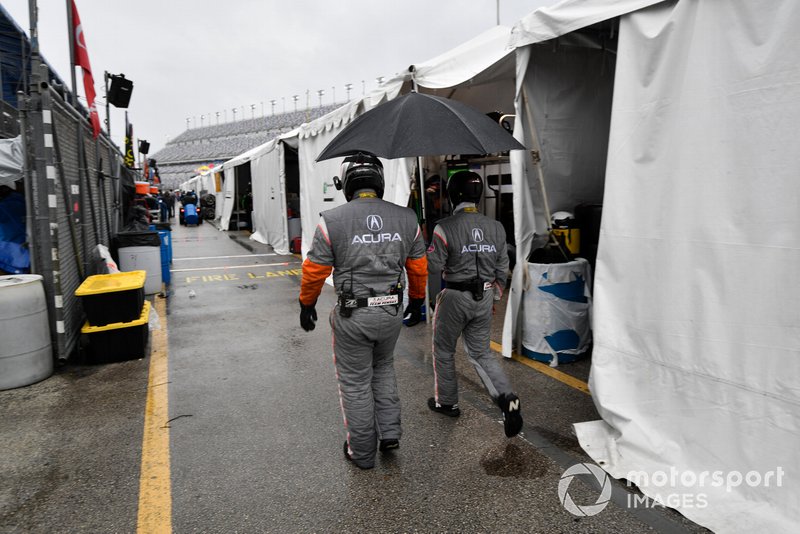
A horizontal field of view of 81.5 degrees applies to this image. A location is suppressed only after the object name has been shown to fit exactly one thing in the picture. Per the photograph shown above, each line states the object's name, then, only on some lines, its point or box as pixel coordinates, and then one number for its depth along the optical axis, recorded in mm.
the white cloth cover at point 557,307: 4480
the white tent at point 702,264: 2293
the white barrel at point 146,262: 7548
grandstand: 75125
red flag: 6895
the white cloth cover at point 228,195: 20095
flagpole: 7402
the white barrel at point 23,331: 3965
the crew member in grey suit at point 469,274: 3244
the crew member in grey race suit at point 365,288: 2729
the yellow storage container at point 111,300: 4582
